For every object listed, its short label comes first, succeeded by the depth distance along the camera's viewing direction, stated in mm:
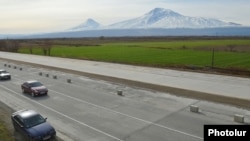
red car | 28656
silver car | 39519
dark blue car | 16391
